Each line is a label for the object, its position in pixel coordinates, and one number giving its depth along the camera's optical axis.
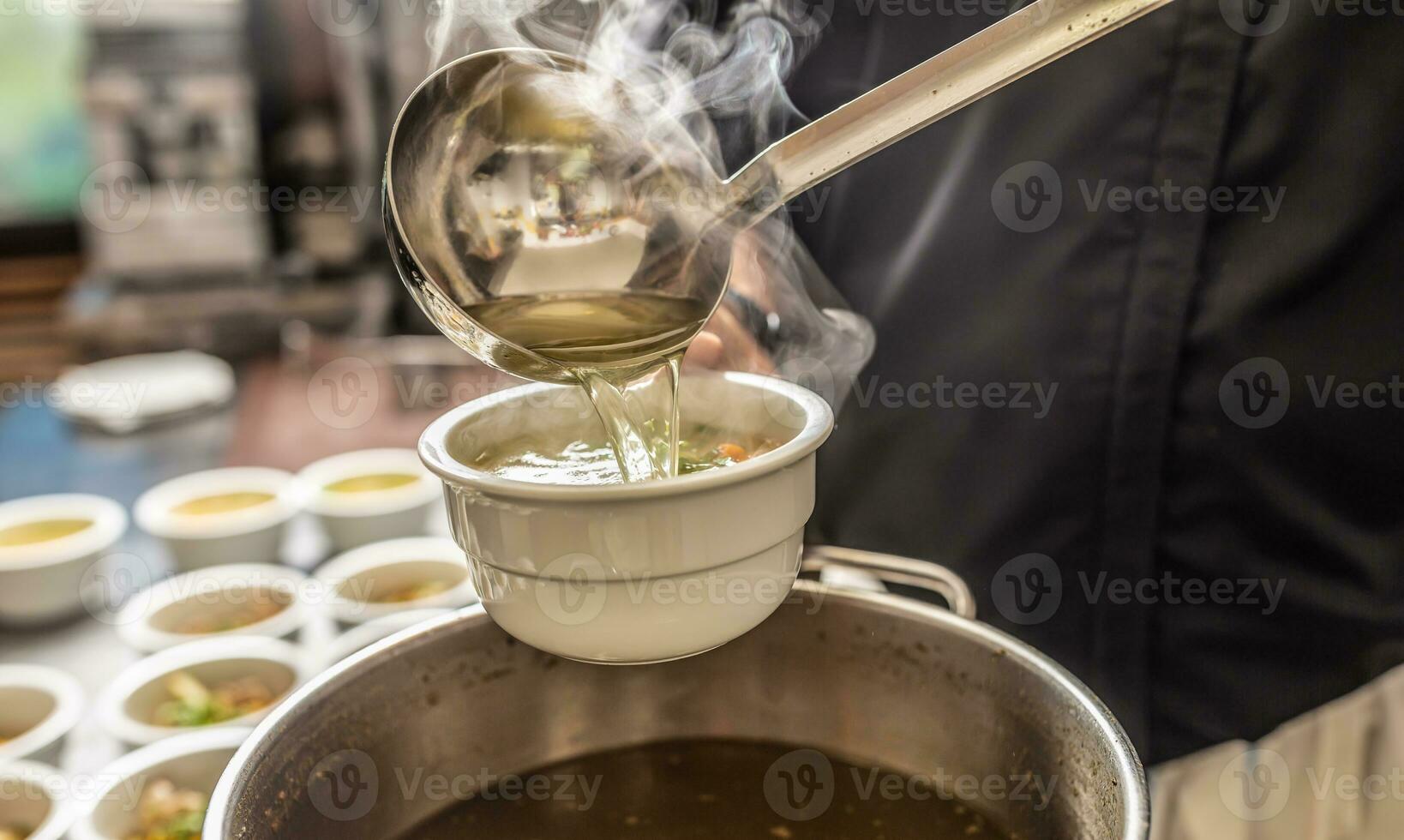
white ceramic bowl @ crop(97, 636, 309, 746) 1.53
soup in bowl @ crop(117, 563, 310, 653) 1.76
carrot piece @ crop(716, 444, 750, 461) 0.79
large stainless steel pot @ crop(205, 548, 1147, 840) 0.73
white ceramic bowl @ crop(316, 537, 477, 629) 1.75
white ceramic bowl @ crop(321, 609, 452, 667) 1.64
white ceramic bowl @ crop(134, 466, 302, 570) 1.91
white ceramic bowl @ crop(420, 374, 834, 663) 0.65
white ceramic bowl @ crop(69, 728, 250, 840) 1.33
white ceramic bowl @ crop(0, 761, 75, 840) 1.34
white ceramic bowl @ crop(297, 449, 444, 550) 2.04
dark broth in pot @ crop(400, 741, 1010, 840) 0.81
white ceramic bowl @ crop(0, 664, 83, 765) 1.44
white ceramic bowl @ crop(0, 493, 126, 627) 1.63
